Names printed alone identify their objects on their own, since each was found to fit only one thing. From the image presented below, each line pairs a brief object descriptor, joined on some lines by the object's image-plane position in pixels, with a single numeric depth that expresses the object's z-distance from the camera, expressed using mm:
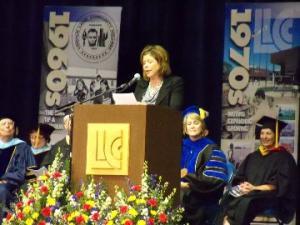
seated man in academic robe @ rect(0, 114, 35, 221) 12771
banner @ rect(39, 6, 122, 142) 14891
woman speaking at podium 9062
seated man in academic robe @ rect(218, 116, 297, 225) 11578
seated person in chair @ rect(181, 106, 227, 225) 10523
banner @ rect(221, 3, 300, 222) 14008
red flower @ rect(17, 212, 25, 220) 7219
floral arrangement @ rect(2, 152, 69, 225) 7039
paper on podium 7242
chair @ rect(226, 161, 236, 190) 11531
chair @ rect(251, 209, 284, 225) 11812
